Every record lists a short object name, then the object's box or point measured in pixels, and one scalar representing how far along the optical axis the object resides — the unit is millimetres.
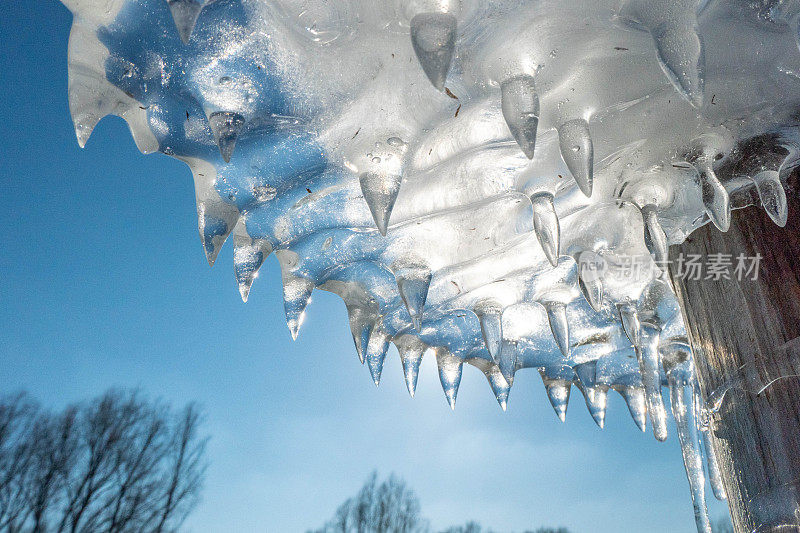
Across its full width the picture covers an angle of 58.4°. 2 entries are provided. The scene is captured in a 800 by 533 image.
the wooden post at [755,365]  418
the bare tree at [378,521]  21562
